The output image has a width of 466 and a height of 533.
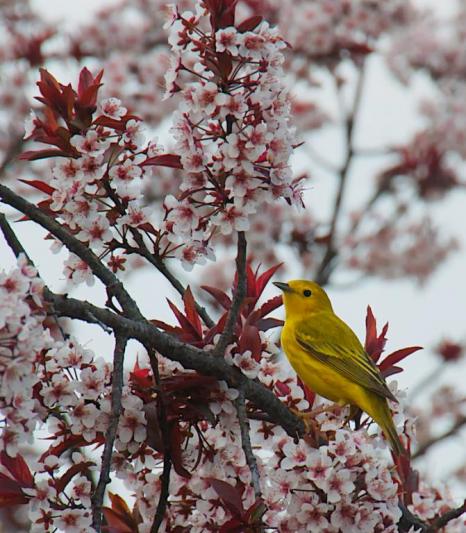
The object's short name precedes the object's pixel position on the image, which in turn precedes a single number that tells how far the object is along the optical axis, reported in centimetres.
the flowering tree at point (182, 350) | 621
